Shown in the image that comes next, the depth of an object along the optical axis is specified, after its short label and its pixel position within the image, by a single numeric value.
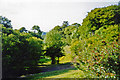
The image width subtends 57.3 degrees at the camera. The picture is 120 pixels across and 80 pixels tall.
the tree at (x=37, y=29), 58.46
